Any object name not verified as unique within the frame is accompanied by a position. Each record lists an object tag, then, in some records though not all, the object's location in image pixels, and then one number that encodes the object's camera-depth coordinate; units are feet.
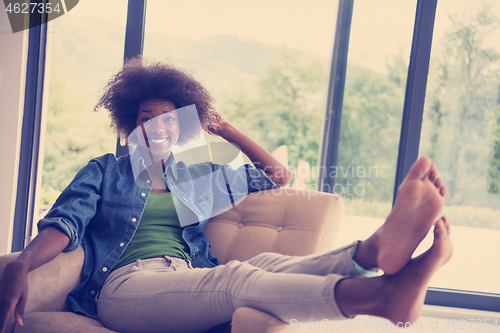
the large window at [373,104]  7.09
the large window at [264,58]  7.28
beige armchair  3.27
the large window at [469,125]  6.85
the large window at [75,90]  7.20
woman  2.42
